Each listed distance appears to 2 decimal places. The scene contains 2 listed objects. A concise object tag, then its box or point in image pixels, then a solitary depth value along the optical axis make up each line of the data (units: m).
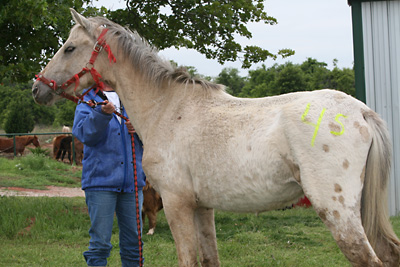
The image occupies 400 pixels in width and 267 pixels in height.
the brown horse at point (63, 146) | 18.27
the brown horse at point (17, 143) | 19.06
